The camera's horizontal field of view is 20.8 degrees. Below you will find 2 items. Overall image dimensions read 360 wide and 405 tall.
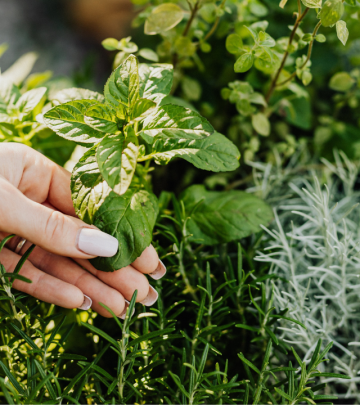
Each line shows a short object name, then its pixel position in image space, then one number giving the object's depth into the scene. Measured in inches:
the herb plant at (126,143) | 15.8
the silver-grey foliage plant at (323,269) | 17.1
